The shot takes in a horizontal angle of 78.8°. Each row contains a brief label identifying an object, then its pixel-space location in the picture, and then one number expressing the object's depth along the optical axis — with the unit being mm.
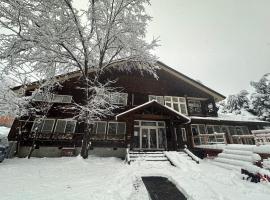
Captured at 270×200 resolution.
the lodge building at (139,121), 14633
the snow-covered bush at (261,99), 27359
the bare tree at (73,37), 8883
